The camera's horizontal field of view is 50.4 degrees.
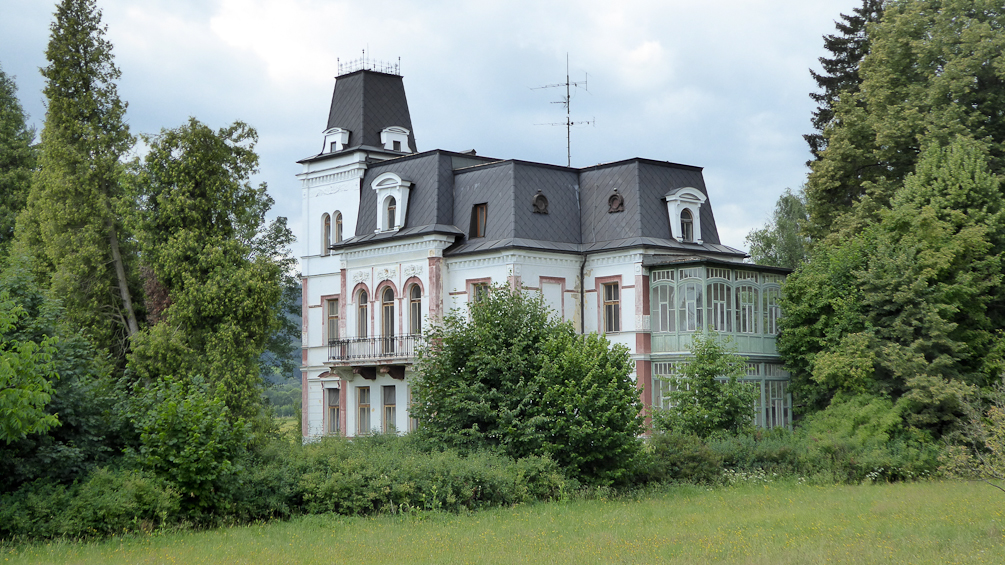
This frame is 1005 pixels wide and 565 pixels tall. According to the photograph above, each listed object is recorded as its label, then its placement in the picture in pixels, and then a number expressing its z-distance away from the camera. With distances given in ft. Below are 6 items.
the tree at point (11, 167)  125.39
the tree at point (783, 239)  175.94
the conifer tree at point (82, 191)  110.73
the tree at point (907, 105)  109.29
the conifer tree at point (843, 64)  141.18
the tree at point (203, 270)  104.63
